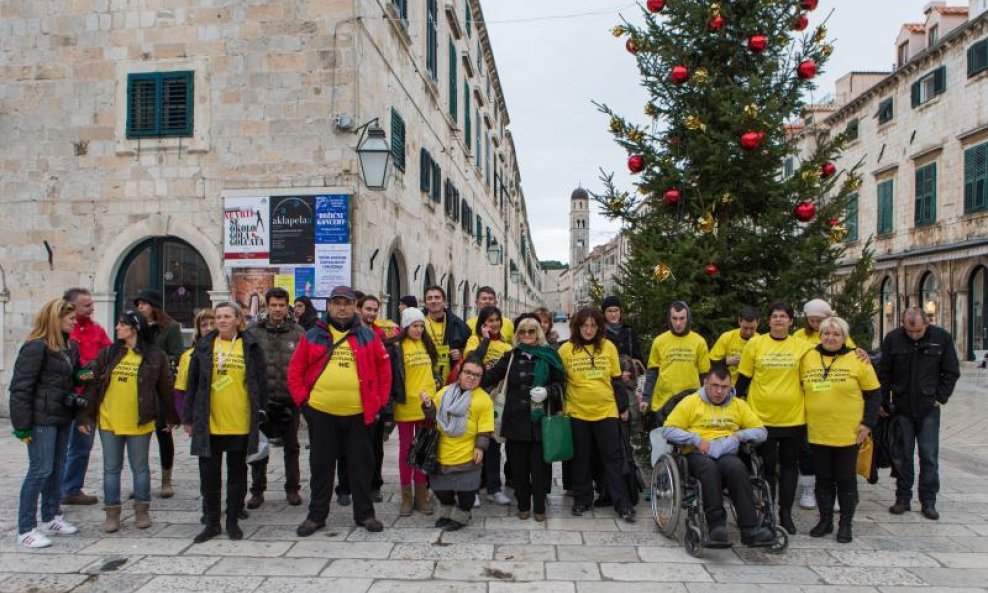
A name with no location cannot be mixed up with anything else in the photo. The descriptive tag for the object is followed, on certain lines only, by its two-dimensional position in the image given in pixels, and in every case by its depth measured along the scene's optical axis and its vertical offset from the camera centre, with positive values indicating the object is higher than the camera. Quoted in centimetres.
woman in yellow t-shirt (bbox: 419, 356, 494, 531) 587 -123
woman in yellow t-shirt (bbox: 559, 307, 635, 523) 615 -94
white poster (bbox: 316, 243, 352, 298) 1030 +44
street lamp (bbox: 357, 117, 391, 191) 982 +197
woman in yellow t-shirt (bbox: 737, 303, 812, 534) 580 -83
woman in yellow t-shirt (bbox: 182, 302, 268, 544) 551 -92
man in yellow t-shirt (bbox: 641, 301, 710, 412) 644 -53
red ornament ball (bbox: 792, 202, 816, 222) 716 +93
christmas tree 715 +131
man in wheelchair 509 -110
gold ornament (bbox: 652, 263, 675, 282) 712 +28
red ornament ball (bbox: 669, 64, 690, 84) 735 +240
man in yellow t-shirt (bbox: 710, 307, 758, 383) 660 -40
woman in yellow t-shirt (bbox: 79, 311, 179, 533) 564 -92
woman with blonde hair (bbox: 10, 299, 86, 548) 534 -89
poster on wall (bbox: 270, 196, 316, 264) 1044 +98
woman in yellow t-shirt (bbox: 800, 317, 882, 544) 558 -93
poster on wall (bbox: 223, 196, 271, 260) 1051 +103
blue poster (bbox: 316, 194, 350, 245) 1034 +116
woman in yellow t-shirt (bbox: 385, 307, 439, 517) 629 -86
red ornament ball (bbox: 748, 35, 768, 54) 712 +266
